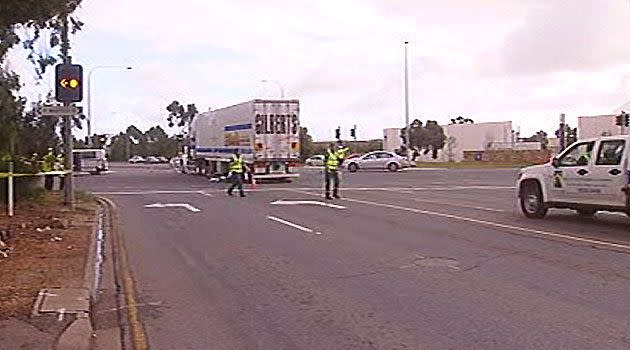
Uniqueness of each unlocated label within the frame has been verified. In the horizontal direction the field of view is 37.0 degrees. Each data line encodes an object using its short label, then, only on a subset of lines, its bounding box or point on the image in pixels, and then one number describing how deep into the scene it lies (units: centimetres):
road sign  2184
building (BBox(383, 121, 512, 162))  11806
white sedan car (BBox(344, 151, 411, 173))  6381
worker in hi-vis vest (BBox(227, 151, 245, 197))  3116
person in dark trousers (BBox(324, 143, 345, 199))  2823
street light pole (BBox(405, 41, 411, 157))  7731
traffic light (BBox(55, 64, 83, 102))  2211
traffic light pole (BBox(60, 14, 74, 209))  2312
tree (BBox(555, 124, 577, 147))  8643
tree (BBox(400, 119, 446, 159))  11144
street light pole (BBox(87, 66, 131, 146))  6682
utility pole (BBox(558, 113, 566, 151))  4726
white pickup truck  1714
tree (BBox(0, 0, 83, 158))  1518
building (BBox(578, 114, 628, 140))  9431
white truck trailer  4247
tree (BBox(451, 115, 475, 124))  14627
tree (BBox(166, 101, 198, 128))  16211
